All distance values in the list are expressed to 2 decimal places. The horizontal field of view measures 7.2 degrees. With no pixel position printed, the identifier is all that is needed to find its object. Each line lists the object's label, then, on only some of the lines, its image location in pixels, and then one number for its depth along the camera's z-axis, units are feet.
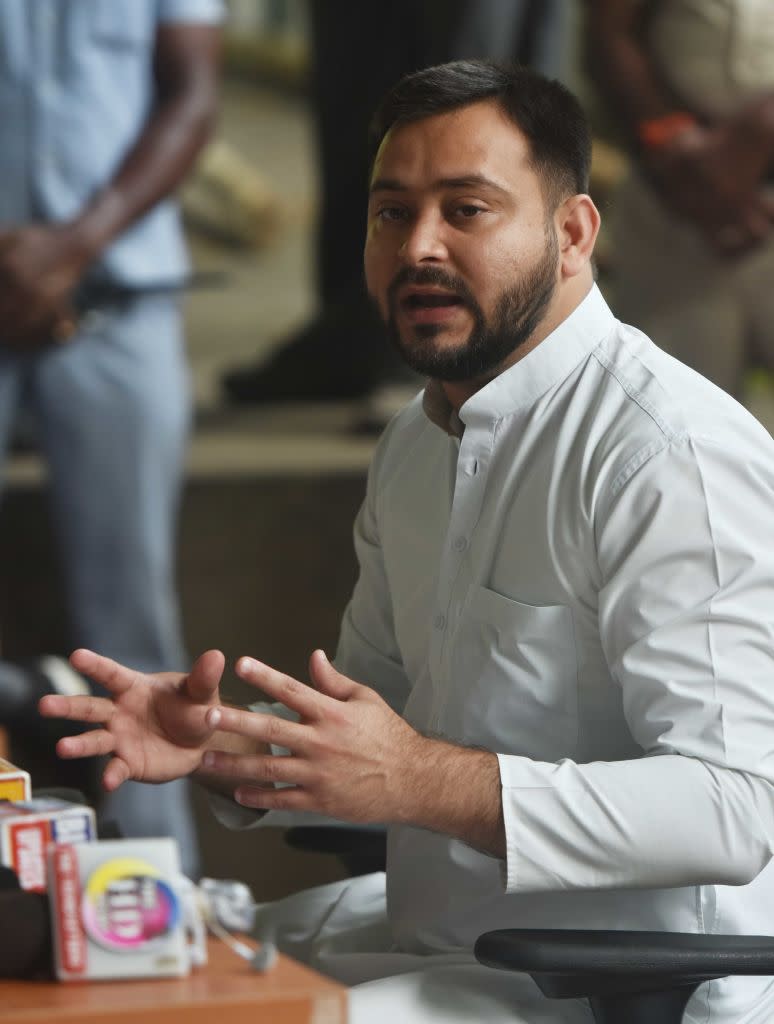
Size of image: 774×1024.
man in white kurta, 13.84
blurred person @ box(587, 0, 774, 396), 21.76
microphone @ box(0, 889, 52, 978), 13.19
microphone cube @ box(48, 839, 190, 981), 13.15
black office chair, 13.64
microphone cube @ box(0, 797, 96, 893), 13.36
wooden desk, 13.02
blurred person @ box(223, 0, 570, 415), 29.64
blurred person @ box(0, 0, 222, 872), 20.39
